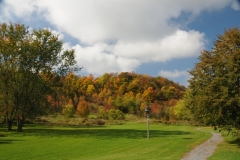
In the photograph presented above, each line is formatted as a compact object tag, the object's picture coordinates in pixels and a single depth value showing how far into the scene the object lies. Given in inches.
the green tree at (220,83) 897.5
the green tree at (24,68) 1595.7
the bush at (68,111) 3531.0
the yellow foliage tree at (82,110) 3868.1
